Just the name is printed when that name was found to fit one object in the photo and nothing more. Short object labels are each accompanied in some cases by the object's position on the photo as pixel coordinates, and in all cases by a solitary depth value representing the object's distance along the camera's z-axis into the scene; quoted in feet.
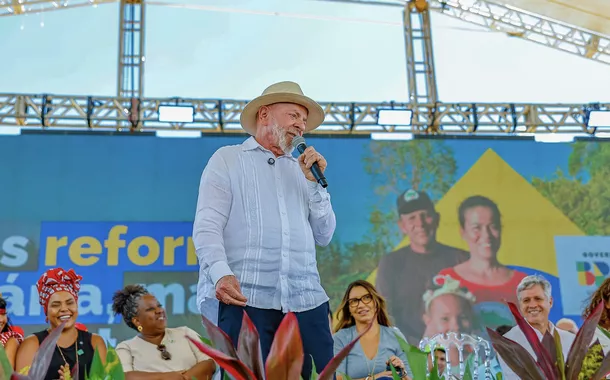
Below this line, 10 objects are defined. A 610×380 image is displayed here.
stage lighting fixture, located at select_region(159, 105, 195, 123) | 21.83
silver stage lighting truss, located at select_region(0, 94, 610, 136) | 21.65
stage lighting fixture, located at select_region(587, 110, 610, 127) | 23.00
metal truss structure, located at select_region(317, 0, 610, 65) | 24.58
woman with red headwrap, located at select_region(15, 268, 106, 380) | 9.52
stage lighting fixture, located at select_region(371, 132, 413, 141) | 22.61
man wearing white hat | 6.15
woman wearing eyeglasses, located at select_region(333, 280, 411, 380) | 11.22
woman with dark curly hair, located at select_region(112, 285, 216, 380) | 10.93
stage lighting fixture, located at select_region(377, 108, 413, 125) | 22.44
